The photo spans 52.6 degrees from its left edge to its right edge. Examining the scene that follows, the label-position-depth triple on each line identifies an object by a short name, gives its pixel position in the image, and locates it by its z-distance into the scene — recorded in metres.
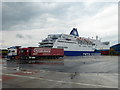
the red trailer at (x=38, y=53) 33.60
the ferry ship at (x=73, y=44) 67.61
